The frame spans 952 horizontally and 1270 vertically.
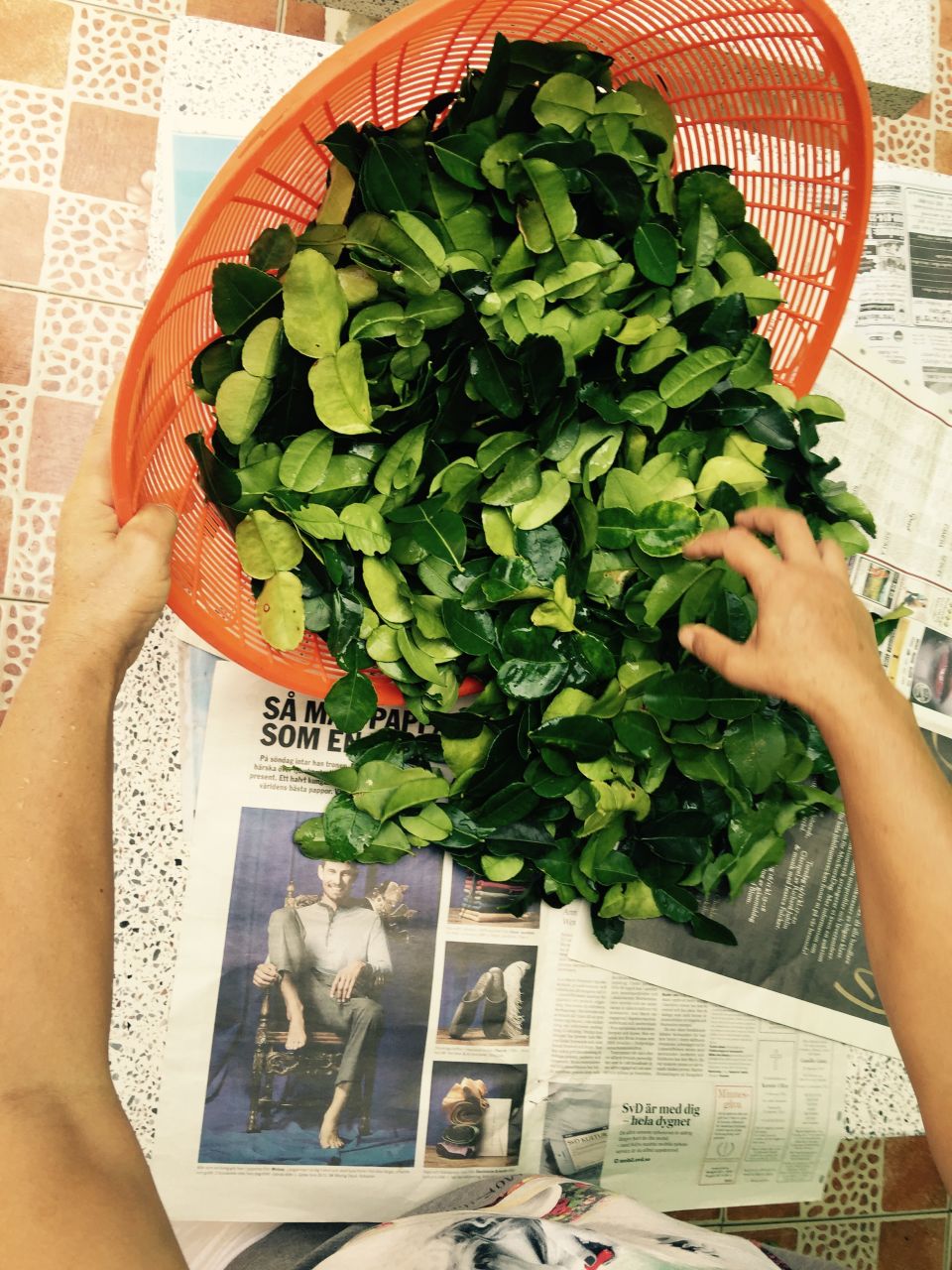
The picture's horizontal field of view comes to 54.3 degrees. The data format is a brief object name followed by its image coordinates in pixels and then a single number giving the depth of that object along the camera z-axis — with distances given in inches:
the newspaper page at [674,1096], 28.3
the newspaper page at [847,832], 29.2
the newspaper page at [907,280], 30.9
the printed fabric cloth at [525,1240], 20.6
